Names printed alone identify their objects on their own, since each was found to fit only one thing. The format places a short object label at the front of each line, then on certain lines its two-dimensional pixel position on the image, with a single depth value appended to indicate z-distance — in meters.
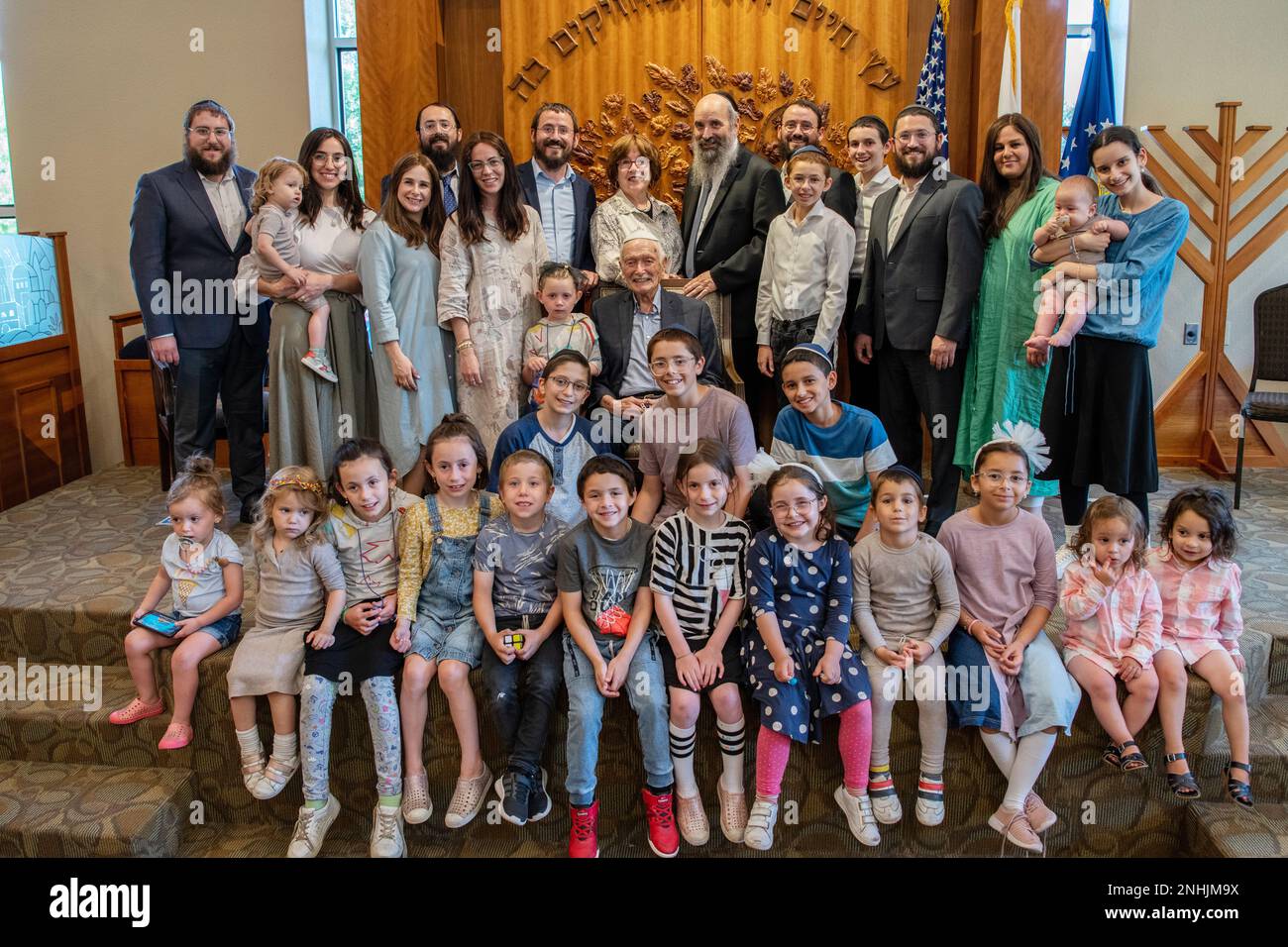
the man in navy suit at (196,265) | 4.01
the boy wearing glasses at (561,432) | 3.21
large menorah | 5.27
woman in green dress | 3.47
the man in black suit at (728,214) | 3.97
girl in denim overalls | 2.85
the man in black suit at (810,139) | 3.94
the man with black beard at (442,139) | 4.02
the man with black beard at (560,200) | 3.96
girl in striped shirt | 2.78
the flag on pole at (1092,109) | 5.08
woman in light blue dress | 3.55
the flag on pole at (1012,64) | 4.69
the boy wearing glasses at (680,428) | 3.25
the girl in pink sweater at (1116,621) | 2.75
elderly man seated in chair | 3.63
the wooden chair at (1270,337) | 5.18
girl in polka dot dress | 2.73
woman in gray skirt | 3.63
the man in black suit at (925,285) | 3.58
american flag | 4.67
